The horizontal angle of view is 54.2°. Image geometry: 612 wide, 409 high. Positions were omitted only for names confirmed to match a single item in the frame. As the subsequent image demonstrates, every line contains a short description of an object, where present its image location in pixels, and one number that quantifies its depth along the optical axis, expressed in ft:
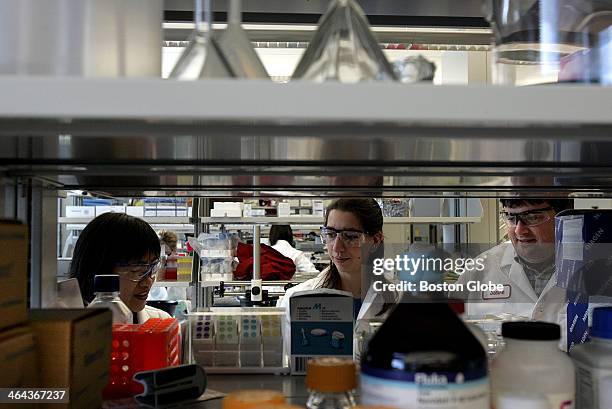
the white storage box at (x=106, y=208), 10.30
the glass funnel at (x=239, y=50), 1.66
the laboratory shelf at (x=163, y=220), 10.76
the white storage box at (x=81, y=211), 10.78
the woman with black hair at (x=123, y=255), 5.46
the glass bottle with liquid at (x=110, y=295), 3.19
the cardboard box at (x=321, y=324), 2.97
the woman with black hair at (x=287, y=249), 13.61
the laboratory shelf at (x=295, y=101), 1.27
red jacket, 13.04
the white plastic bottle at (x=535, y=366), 1.80
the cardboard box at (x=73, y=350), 2.09
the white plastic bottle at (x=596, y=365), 2.07
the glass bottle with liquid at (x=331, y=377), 1.87
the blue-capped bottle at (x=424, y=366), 1.59
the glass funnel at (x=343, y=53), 1.57
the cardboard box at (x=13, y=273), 1.95
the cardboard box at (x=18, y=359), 1.88
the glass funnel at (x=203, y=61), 1.53
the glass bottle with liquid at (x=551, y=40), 1.76
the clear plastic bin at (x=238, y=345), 3.20
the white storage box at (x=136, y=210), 10.95
